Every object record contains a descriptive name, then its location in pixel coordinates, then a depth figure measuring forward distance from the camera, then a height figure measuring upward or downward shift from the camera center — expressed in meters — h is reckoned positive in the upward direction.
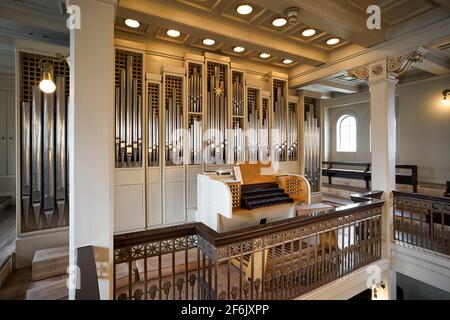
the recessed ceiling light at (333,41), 3.80 +1.93
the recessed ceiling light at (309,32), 3.51 +1.91
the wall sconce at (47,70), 2.35 +1.12
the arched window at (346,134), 8.55 +0.94
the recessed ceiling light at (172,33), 3.61 +1.96
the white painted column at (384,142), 3.41 +0.25
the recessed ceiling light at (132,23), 3.27 +1.93
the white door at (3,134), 5.30 +0.63
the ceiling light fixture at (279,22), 3.20 +1.89
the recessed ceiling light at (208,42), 3.89 +1.97
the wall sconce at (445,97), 5.48 +1.42
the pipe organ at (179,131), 3.57 +0.51
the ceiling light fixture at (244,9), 2.89 +1.88
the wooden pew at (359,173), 5.65 -0.41
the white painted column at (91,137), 1.66 +0.18
